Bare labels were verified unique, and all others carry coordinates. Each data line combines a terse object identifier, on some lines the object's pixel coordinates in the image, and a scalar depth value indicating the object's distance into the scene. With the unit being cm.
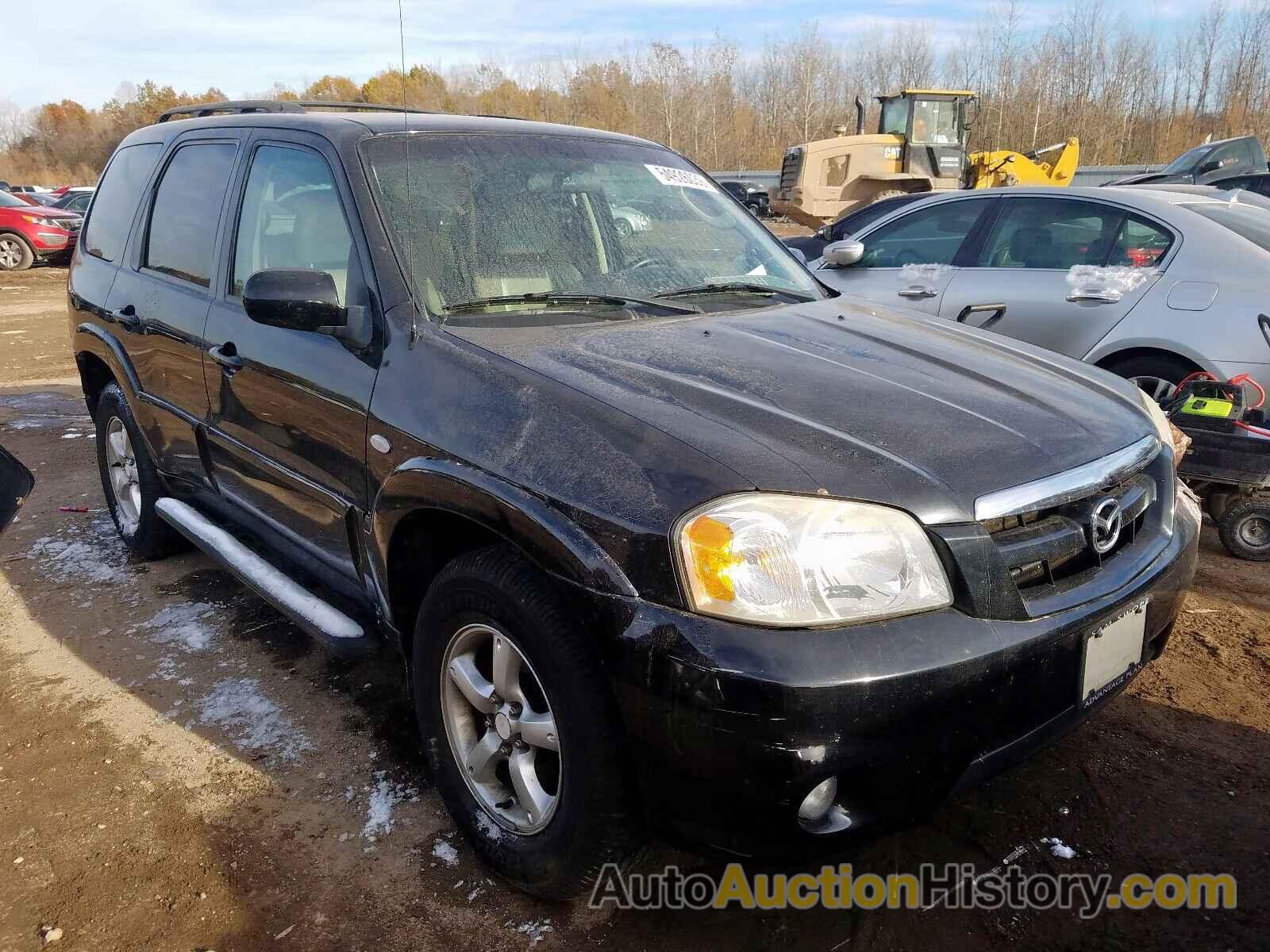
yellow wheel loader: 1795
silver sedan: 467
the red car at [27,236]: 1755
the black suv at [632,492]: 179
